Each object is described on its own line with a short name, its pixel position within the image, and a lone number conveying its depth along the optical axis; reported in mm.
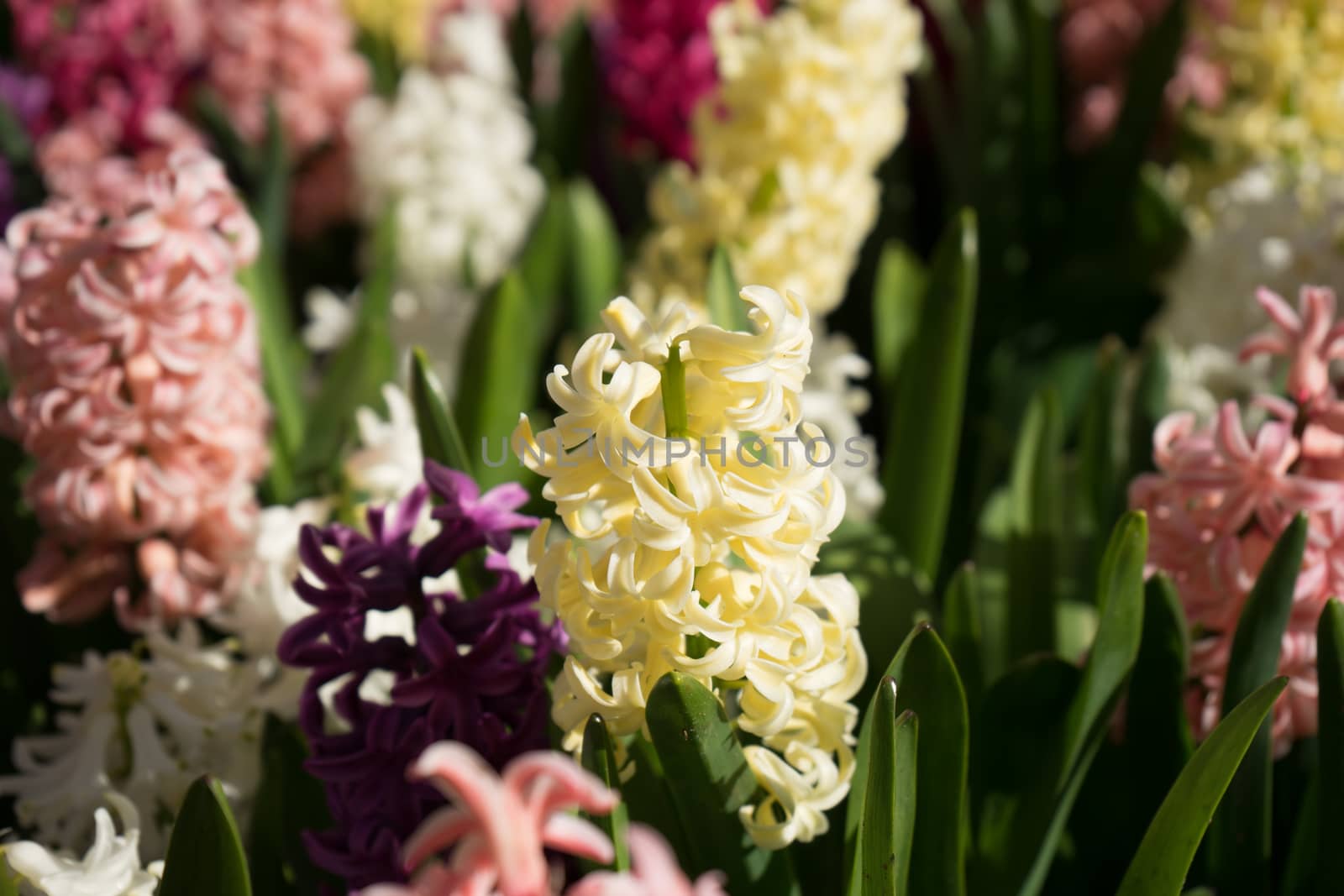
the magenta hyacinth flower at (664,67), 1229
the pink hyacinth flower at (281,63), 1346
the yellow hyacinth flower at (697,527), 425
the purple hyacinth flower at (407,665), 496
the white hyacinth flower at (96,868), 483
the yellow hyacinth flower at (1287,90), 1103
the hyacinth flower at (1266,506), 575
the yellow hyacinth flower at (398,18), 1729
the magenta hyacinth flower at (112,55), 1202
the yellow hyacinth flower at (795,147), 895
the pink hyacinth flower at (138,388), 644
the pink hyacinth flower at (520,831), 294
